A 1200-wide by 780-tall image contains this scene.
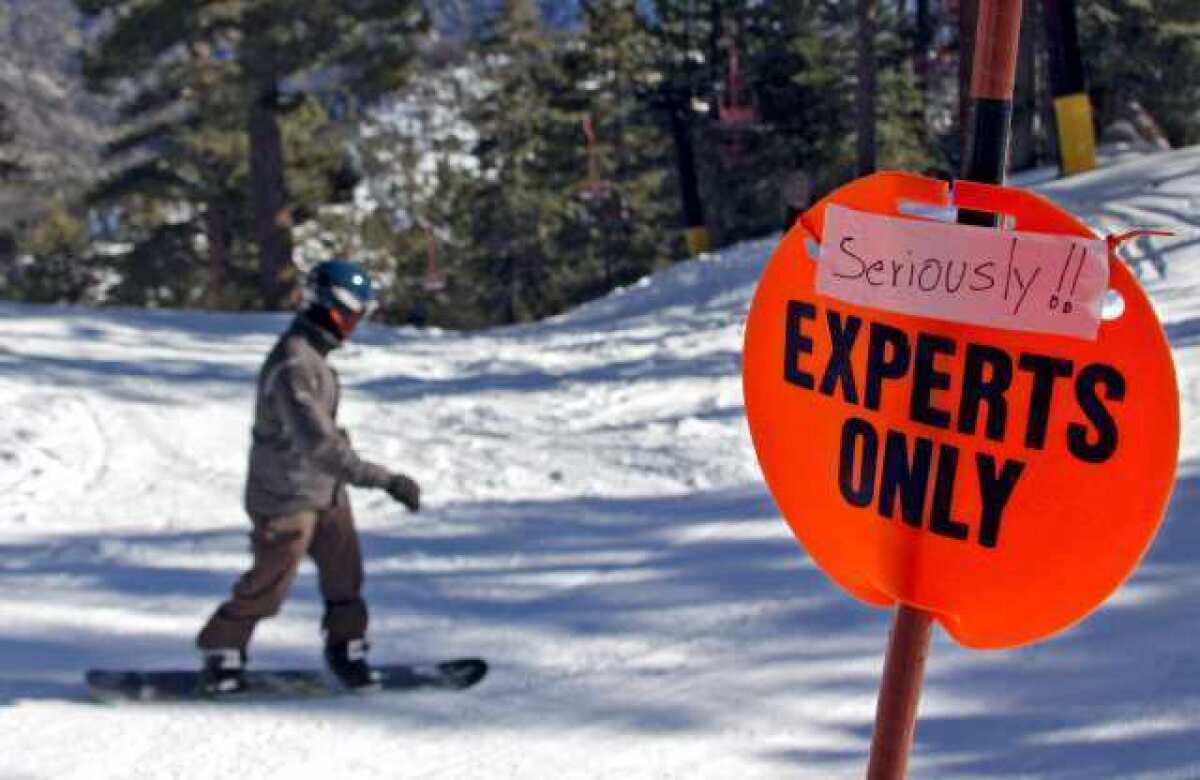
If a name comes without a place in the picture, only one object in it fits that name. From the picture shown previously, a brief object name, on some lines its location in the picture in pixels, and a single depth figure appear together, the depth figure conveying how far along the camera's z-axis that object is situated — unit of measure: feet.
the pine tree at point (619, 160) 108.58
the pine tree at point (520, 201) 123.65
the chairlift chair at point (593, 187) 86.69
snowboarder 17.25
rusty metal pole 6.39
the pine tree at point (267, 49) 71.41
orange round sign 6.20
